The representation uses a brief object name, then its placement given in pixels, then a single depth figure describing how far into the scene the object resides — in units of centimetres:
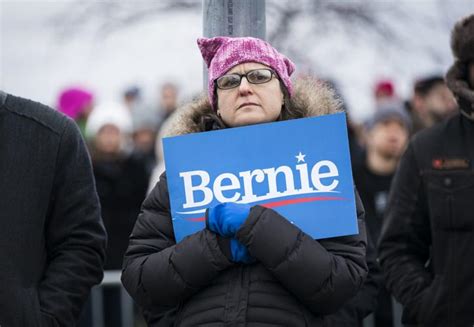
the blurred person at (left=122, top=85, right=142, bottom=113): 1460
